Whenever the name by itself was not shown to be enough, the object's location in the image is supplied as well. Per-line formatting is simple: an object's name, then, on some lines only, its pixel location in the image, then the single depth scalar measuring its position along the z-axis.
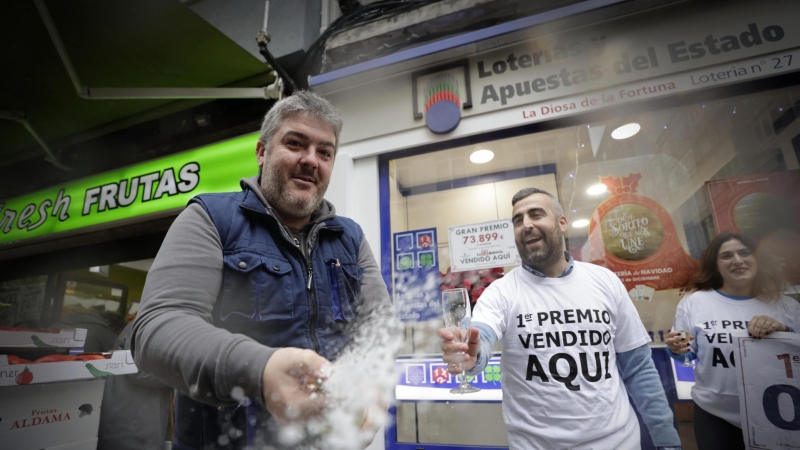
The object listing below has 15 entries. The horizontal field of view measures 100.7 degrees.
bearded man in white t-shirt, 1.18
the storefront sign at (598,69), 1.72
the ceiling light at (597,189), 1.88
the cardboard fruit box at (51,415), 1.05
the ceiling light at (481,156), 2.13
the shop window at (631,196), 1.55
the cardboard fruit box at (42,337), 1.10
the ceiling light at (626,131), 1.88
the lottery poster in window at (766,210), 1.40
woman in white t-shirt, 1.28
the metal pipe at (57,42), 1.37
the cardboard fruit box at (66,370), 1.04
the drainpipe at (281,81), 2.01
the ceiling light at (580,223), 1.88
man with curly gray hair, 0.37
